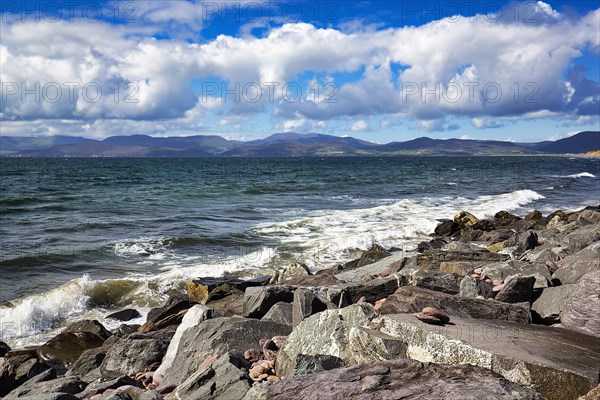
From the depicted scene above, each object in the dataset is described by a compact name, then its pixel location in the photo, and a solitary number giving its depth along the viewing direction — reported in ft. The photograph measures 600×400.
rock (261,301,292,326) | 25.38
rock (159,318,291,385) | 21.08
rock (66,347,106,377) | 26.35
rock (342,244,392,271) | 50.44
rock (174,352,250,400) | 16.19
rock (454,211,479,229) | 76.24
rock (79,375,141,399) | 19.79
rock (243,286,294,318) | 28.27
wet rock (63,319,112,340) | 33.19
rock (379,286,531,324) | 21.36
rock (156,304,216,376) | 22.78
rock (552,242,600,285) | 28.44
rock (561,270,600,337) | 20.29
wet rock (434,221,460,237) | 73.77
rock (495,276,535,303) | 25.02
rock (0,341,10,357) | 31.09
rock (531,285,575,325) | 22.89
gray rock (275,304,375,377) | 17.48
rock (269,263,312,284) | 41.96
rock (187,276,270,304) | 39.63
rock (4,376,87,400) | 20.83
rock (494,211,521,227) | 81.13
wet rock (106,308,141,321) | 38.95
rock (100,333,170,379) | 24.48
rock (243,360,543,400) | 12.96
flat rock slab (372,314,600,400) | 14.76
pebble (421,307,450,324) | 17.89
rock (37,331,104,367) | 31.12
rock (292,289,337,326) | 23.68
